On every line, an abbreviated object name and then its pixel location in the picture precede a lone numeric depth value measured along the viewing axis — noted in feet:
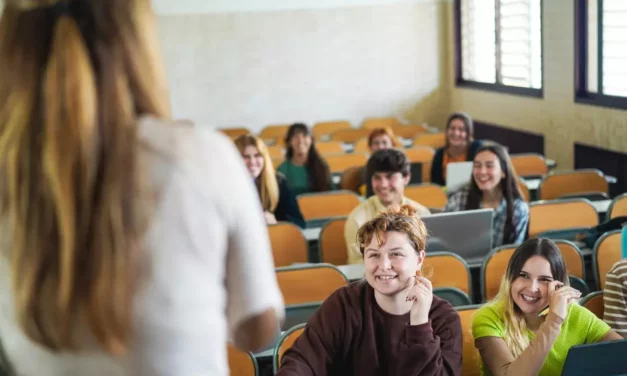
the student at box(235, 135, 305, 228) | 17.19
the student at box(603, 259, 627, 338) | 9.99
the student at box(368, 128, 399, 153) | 21.18
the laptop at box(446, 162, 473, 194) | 17.66
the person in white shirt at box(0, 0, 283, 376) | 3.56
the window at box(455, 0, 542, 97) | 27.27
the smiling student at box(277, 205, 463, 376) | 8.08
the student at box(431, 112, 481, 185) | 21.26
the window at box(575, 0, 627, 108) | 22.29
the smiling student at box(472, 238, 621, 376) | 9.03
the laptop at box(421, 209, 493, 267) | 13.03
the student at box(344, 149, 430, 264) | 14.49
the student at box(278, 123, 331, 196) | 20.13
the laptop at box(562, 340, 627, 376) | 7.86
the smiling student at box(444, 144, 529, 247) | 14.90
